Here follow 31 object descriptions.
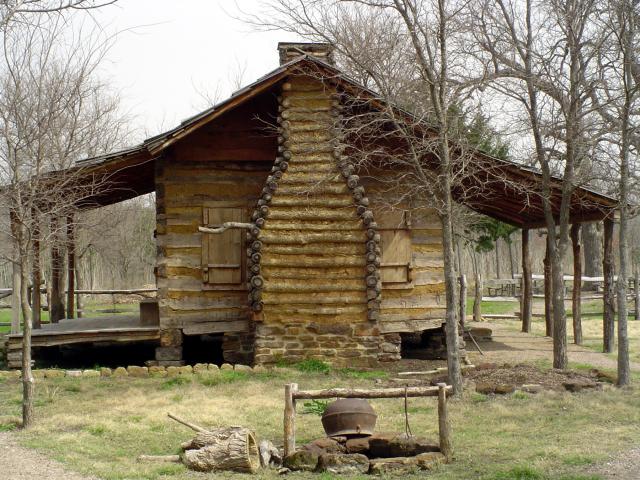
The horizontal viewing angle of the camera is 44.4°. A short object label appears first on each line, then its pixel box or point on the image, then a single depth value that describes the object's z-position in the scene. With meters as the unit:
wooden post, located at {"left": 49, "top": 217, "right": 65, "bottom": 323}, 21.42
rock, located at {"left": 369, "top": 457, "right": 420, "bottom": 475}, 8.35
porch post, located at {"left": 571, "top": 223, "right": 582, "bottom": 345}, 20.17
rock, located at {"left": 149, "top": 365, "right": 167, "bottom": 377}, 15.12
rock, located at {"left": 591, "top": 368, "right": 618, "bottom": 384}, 13.57
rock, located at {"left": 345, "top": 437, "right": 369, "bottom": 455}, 8.84
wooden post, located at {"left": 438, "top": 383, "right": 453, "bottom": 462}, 8.73
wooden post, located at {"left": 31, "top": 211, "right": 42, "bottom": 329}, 16.78
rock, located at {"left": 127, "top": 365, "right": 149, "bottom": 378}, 15.17
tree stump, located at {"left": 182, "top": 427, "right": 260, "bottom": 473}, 8.44
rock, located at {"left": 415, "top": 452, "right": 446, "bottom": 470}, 8.45
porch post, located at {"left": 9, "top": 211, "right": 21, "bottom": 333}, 17.70
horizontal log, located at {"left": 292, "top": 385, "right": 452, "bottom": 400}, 8.95
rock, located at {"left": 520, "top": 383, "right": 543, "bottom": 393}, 12.65
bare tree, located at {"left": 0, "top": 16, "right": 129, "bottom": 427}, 10.71
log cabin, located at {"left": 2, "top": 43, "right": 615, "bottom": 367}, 15.67
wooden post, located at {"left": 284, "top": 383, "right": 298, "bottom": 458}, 8.72
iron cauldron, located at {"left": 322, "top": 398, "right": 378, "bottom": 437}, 9.05
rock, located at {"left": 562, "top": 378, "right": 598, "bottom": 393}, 12.80
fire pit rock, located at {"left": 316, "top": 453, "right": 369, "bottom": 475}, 8.43
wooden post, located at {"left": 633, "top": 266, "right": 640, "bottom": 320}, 27.98
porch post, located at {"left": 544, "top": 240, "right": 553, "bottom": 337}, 22.23
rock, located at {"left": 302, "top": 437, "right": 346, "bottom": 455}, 8.70
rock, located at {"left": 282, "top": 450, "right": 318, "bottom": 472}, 8.45
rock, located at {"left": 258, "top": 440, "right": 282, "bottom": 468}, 8.70
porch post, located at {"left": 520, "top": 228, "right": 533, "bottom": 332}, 22.77
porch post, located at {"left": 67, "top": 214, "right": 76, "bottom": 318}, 22.37
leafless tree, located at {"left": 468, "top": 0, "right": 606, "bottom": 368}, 14.27
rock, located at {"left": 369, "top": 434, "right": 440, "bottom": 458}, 8.80
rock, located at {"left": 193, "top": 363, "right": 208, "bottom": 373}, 15.22
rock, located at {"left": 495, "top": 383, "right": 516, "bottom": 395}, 12.55
